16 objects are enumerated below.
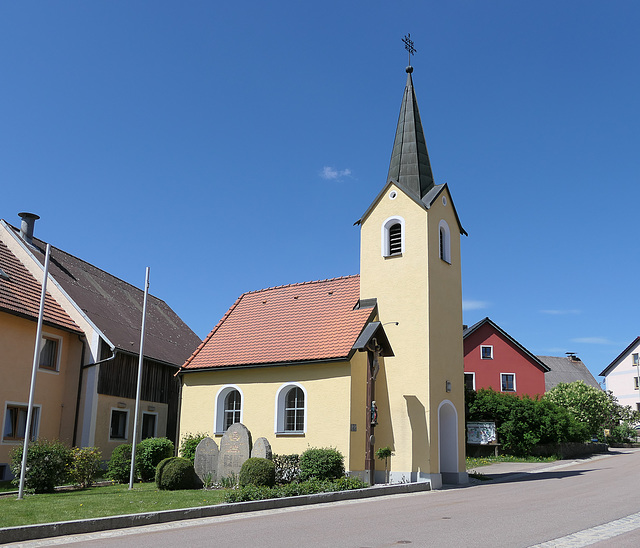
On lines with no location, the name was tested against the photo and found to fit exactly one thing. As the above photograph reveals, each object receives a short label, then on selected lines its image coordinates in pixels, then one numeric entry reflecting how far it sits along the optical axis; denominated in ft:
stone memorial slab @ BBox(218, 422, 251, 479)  65.62
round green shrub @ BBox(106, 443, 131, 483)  71.41
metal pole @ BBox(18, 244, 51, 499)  51.47
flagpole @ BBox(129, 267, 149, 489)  62.66
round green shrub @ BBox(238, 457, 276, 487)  58.49
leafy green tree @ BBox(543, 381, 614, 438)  150.82
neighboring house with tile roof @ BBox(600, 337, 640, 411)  225.76
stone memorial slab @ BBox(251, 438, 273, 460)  64.28
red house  148.05
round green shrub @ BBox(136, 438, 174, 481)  73.61
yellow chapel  71.67
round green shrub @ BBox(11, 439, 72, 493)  58.95
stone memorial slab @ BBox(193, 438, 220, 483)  67.31
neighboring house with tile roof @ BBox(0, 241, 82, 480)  74.59
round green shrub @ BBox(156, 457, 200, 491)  62.80
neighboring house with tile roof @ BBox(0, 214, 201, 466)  85.10
